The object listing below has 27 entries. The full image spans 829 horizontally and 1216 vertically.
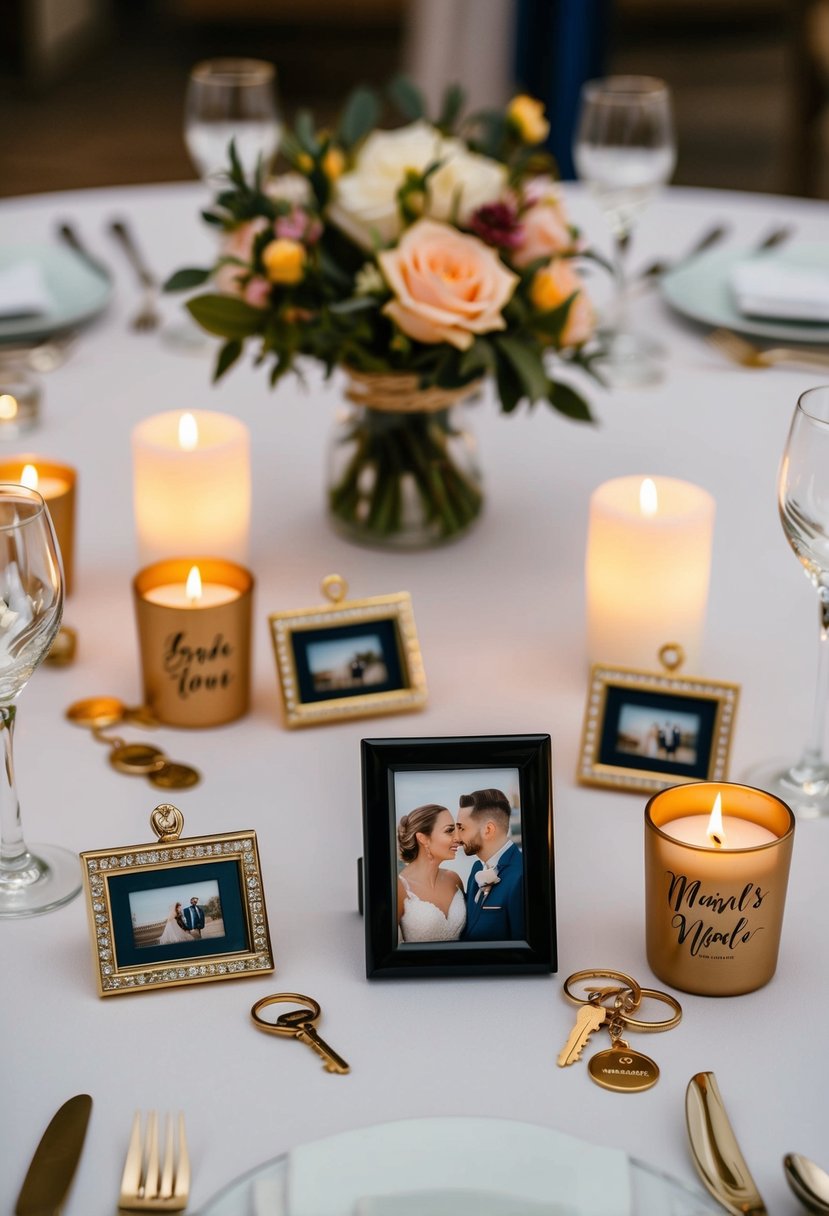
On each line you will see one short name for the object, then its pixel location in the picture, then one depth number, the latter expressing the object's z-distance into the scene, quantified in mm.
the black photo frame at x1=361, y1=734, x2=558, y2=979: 814
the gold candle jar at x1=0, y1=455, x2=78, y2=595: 1208
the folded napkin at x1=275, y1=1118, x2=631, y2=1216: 641
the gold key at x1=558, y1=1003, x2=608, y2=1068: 765
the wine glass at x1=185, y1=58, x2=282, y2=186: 1706
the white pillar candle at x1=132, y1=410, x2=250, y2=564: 1205
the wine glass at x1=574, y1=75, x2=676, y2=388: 1647
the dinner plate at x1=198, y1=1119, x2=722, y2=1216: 644
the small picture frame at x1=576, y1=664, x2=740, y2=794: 995
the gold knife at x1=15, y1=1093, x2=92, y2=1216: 672
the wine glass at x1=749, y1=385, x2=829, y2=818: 918
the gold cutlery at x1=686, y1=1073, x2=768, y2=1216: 680
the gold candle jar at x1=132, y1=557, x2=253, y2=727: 1041
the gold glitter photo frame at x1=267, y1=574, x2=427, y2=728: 1068
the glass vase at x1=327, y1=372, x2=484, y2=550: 1283
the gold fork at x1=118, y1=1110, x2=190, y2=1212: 678
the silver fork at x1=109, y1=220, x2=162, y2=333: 1766
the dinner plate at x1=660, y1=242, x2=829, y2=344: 1684
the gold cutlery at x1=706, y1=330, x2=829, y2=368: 1654
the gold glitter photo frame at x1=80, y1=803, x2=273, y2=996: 807
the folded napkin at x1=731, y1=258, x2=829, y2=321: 1663
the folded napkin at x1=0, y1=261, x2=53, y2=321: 1635
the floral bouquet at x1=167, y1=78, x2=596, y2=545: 1146
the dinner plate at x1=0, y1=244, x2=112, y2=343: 1648
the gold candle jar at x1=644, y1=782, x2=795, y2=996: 786
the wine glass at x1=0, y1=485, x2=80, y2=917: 820
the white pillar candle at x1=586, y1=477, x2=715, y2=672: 1095
